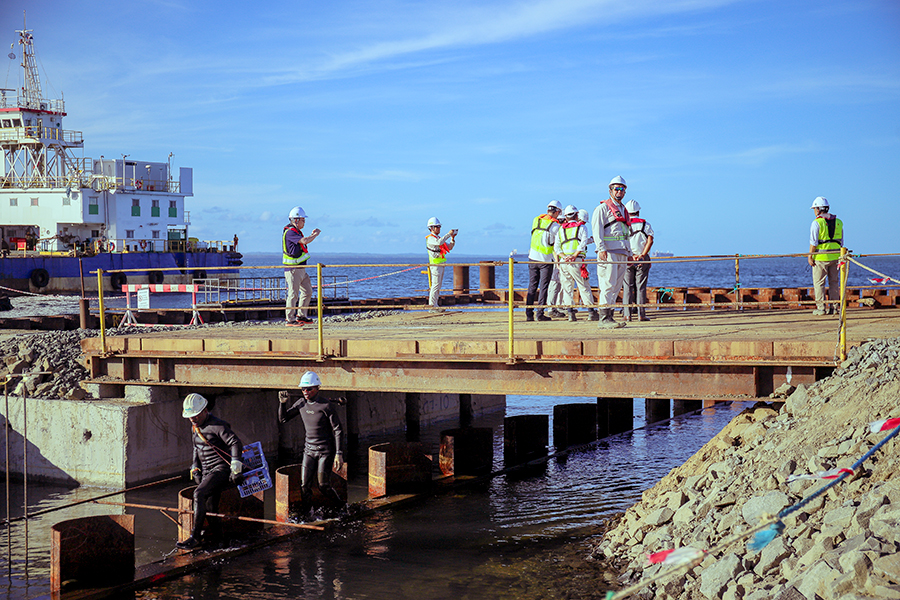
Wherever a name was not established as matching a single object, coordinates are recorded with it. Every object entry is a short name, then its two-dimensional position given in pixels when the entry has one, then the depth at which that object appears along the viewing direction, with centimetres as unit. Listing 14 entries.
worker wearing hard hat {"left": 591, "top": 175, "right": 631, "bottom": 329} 1191
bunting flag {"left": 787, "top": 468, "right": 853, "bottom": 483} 666
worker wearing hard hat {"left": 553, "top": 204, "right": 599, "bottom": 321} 1388
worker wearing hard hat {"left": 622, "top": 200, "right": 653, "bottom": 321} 1344
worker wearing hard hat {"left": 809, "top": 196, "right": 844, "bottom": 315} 1266
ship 5781
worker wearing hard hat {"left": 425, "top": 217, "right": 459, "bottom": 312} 1653
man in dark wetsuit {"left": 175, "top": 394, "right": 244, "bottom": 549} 909
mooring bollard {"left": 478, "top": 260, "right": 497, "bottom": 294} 2578
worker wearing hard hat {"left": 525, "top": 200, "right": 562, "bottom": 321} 1424
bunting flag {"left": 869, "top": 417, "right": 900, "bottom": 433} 682
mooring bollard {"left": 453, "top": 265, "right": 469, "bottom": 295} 2523
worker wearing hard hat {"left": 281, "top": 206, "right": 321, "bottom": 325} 1305
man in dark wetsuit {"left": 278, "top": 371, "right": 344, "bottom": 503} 999
